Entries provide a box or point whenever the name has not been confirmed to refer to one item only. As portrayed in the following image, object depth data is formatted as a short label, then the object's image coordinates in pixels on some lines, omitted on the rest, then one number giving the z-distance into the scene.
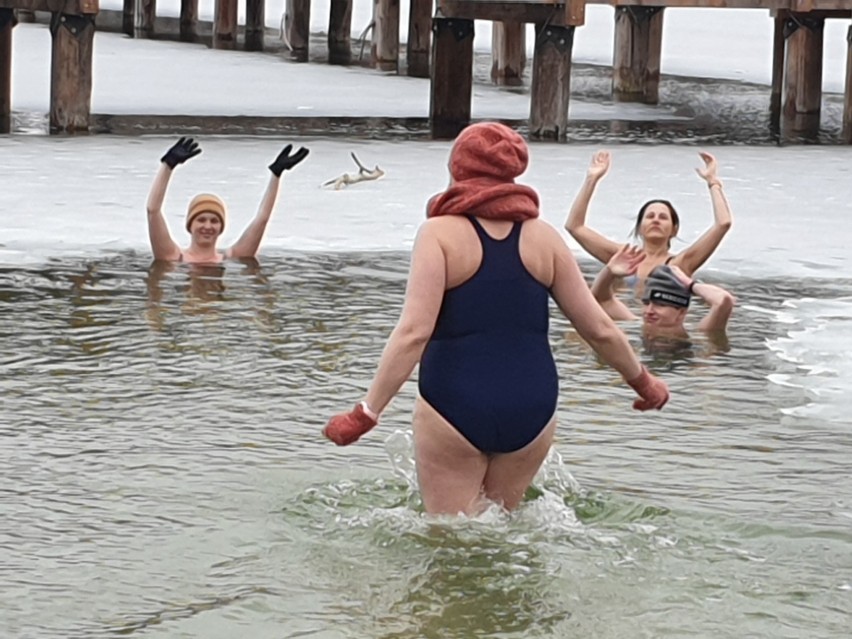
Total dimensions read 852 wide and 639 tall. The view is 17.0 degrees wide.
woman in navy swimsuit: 7.56
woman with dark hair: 13.16
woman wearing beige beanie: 14.07
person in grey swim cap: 12.71
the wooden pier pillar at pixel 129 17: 45.89
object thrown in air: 19.52
